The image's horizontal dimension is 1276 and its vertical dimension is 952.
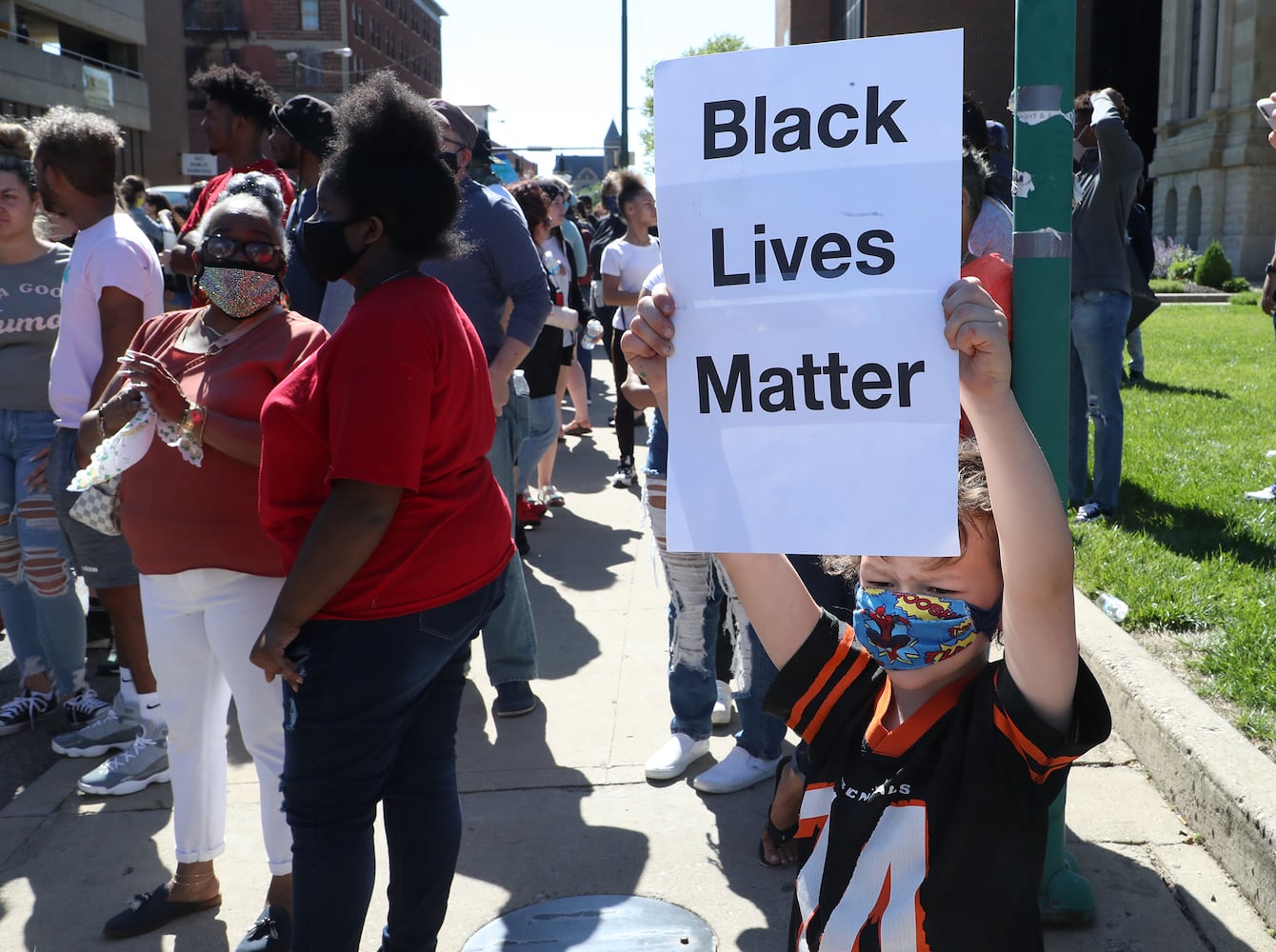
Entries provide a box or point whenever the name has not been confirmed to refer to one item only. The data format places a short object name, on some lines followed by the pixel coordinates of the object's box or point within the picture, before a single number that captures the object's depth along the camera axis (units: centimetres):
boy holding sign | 163
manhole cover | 318
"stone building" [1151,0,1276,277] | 2852
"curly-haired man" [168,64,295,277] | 505
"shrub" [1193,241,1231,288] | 2380
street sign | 3164
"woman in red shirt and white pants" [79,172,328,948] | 302
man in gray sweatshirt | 664
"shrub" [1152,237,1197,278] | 2638
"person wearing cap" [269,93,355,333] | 426
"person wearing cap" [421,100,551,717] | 452
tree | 5606
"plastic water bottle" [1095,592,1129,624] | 486
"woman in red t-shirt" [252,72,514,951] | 245
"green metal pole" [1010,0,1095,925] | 272
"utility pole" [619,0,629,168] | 2173
